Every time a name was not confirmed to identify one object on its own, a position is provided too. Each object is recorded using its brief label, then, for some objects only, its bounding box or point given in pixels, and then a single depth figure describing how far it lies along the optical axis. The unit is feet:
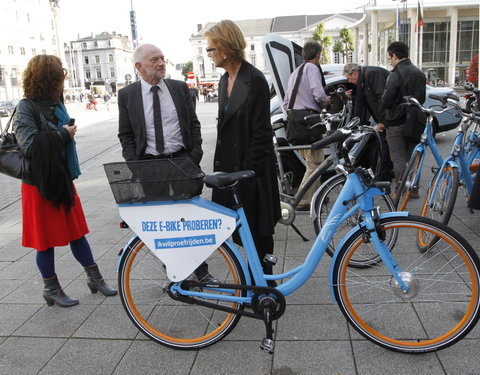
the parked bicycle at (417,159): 15.05
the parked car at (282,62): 19.86
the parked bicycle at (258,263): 8.43
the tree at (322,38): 273.13
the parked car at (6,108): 115.24
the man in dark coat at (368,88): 20.47
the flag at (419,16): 116.93
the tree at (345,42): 255.84
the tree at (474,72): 107.76
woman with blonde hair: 9.67
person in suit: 11.15
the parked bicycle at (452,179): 13.56
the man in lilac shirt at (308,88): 18.20
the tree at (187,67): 462.60
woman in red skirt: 10.79
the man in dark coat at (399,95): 17.98
